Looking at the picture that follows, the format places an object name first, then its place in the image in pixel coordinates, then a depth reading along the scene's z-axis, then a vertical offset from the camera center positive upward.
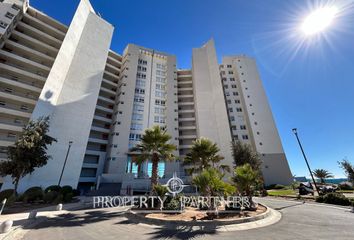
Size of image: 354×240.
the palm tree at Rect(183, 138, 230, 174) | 21.59 +4.42
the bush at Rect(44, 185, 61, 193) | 23.52 +0.40
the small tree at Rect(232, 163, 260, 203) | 13.35 +0.59
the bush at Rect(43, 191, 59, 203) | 20.30 -0.55
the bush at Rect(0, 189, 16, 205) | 16.84 -0.35
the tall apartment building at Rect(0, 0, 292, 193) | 30.38 +22.07
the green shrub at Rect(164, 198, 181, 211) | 12.93 -1.24
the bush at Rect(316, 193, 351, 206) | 15.14 -1.30
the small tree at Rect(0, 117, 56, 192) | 17.59 +4.09
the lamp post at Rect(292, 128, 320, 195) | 20.89 +4.50
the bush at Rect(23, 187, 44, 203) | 20.19 -0.34
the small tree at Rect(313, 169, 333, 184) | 41.78 +2.93
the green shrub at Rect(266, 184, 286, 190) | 36.99 +0.14
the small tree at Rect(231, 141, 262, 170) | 30.67 +5.88
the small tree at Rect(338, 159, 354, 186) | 25.36 +2.35
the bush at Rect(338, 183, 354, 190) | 30.67 -0.31
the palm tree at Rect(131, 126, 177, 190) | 18.69 +4.72
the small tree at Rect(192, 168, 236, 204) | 11.66 +0.28
